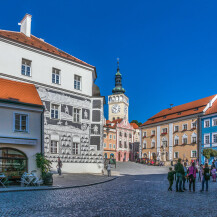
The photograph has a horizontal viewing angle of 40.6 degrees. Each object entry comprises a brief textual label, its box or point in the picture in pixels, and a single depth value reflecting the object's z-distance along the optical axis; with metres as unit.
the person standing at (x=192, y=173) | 16.17
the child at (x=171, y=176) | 16.50
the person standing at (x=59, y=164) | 25.82
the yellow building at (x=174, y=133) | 53.66
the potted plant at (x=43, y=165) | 18.52
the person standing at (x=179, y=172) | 15.84
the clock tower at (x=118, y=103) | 107.94
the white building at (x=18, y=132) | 18.17
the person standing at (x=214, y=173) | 23.50
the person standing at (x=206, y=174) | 16.43
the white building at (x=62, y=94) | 27.25
